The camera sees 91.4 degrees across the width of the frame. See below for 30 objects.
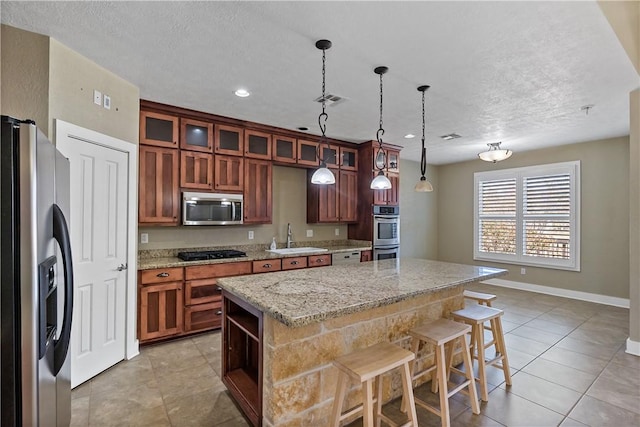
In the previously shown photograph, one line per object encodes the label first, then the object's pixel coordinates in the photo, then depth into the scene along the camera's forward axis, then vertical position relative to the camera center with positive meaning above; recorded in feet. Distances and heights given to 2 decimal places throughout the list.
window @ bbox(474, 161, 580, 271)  17.35 -0.15
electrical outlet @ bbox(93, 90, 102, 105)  8.50 +3.15
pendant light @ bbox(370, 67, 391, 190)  9.07 +1.03
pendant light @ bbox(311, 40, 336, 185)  8.25 +0.97
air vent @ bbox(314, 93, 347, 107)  10.40 +3.89
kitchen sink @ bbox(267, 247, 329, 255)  14.17 -1.80
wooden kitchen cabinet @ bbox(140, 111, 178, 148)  11.02 +2.99
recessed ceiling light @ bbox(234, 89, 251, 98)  10.01 +3.90
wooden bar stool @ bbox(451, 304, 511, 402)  7.84 -3.23
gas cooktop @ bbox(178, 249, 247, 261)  11.69 -1.67
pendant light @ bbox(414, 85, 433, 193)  9.61 +1.01
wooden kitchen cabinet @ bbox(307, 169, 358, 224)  15.99 +0.69
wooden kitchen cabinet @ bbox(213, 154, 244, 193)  12.68 +1.63
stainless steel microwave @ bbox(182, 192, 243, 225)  12.00 +0.14
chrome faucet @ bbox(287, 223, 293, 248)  15.67 -1.19
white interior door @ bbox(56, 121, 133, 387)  8.15 -1.13
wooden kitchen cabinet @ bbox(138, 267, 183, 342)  10.43 -3.14
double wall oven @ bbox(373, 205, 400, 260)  16.84 -1.05
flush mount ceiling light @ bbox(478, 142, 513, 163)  14.80 +2.81
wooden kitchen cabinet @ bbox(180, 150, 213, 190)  11.88 +1.64
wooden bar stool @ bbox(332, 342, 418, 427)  5.26 -2.73
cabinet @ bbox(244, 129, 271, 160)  13.46 +2.99
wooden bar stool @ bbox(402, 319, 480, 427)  6.47 -3.12
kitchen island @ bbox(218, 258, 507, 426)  5.83 -2.52
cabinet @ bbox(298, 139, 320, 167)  15.12 +2.94
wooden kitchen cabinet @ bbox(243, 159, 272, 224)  13.61 +0.93
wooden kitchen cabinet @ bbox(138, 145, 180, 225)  10.98 +0.92
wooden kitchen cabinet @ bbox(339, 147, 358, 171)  16.72 +2.95
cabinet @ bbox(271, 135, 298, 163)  14.33 +2.97
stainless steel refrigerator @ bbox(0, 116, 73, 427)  3.52 -0.71
